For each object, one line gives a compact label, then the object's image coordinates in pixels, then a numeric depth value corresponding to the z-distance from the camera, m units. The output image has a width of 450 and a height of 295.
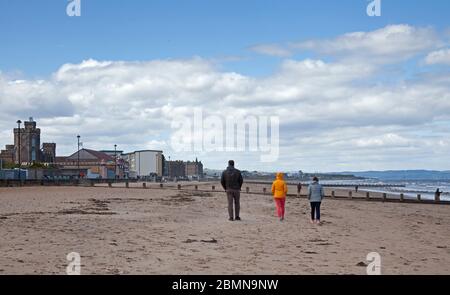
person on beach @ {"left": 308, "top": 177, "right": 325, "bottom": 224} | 18.03
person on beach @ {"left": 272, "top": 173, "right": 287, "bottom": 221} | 18.59
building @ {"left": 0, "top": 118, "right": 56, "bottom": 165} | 161.25
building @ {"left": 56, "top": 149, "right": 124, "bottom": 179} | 147.30
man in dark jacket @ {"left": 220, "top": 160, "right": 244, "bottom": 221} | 17.80
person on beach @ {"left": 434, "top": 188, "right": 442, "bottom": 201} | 44.38
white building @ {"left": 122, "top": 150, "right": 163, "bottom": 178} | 173.14
